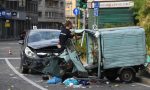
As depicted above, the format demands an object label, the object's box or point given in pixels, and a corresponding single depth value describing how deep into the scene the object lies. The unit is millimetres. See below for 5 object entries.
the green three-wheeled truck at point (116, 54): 15312
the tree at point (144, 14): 21547
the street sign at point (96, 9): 26484
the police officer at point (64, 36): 16297
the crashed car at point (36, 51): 17908
